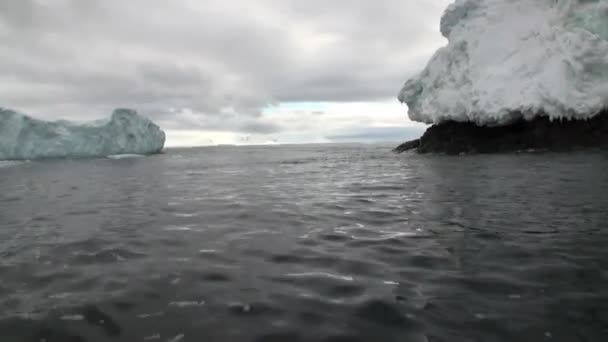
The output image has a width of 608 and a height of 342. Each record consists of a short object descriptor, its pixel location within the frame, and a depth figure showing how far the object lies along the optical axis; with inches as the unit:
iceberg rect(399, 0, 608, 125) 887.7
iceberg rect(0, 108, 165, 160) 1711.4
